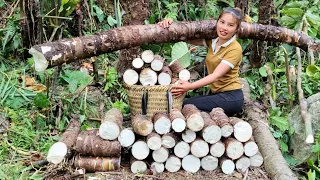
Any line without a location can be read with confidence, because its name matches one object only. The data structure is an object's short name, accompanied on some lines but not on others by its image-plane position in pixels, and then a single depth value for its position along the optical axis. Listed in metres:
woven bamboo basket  3.77
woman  3.83
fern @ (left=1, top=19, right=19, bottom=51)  5.18
